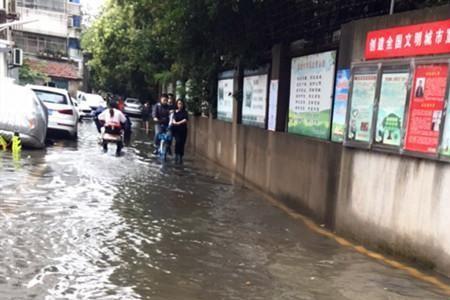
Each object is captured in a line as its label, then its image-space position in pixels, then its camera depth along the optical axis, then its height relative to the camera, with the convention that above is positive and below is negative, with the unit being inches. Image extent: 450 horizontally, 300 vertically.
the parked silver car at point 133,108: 1568.2 -76.0
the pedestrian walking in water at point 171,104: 563.2 -21.8
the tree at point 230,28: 334.0 +43.9
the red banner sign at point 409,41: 208.8 +22.2
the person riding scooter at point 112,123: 546.0 -42.6
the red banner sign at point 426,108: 206.5 -5.3
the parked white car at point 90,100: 1236.0 -47.3
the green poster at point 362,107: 246.8 -7.0
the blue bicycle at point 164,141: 553.3 -59.2
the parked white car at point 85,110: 1179.8 -66.7
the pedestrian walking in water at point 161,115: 564.7 -33.2
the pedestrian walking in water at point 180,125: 529.0 -40.3
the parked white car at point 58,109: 633.6 -35.5
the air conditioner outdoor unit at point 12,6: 1336.1 +179.6
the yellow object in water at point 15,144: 496.7 -61.9
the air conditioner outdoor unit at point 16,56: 957.4 +36.9
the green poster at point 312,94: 308.5 -2.8
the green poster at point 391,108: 227.3 -6.6
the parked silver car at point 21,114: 493.7 -34.0
